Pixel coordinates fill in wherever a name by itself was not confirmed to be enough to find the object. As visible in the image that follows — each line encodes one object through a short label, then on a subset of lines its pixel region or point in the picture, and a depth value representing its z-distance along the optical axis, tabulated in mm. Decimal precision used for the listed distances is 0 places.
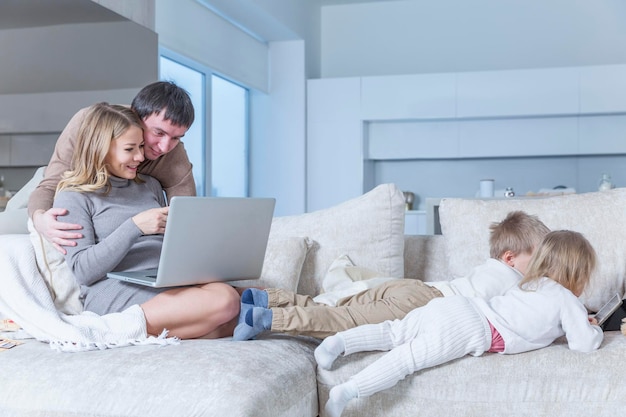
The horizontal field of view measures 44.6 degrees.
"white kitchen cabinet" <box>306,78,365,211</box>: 6875
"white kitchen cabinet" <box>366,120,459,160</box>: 6852
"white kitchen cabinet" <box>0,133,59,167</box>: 3211
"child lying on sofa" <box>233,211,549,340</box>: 2117
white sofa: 1696
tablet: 2292
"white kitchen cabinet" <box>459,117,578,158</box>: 6570
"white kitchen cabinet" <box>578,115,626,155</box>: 6457
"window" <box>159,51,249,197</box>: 5555
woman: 2125
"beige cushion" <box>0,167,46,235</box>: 2955
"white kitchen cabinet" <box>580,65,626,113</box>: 6305
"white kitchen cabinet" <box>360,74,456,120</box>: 6629
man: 2375
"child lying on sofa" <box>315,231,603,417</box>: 1955
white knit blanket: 1998
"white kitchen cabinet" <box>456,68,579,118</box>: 6391
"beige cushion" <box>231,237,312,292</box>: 2709
